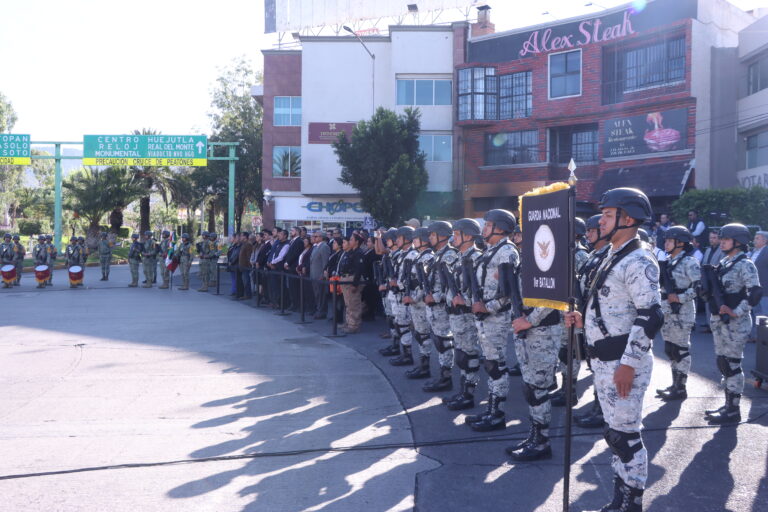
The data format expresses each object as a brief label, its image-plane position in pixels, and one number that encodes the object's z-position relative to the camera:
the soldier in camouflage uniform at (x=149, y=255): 22.94
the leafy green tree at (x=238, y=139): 48.69
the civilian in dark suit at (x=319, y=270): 15.09
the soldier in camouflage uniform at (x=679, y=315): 7.57
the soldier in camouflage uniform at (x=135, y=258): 22.83
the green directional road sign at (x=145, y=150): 32.62
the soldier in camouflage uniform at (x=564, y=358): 7.58
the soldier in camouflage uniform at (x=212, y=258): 21.25
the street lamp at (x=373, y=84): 35.75
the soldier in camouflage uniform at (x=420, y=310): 8.77
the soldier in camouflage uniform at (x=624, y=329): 4.20
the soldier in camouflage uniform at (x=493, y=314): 6.32
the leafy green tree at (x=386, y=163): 30.91
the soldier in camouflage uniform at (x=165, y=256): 22.52
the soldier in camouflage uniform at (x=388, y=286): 10.33
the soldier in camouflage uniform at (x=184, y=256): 22.08
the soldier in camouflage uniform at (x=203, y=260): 21.27
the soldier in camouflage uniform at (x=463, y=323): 7.11
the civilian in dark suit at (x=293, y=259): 16.38
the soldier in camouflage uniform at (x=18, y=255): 22.94
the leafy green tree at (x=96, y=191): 37.78
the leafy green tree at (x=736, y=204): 19.45
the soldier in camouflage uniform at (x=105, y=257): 24.97
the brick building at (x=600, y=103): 26.44
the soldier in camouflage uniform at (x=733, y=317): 6.75
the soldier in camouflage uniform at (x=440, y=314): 8.00
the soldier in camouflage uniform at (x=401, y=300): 9.34
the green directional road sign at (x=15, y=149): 33.28
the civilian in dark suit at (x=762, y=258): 11.30
